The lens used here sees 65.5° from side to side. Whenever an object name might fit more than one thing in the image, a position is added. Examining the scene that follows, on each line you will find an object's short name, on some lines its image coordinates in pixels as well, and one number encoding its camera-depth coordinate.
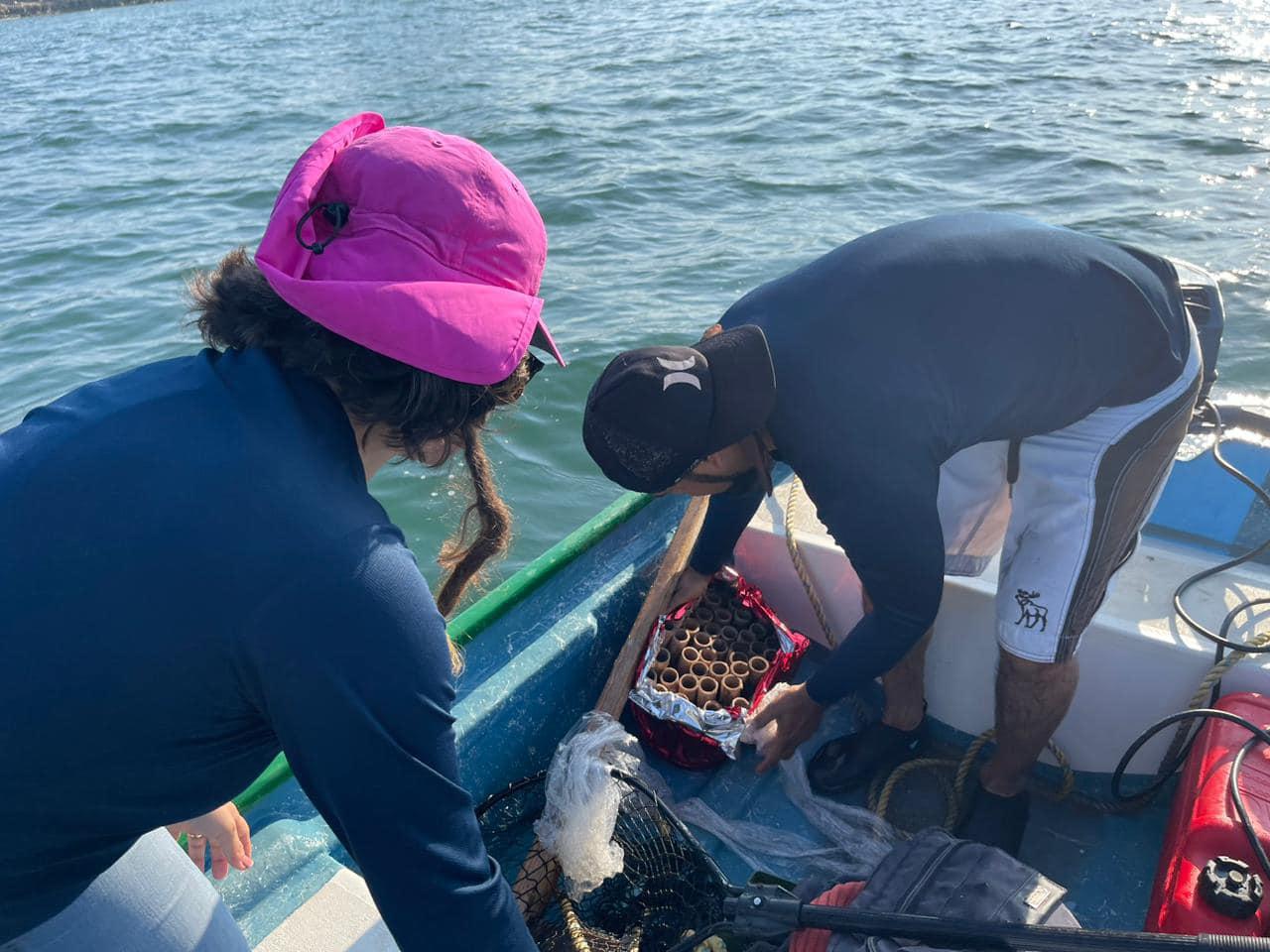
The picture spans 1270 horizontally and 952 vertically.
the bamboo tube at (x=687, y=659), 2.83
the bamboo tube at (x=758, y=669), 2.85
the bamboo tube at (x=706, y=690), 2.78
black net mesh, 2.25
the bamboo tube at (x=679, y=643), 2.85
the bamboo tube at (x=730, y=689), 2.80
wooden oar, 2.36
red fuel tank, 1.88
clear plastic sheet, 2.22
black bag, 1.87
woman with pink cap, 1.02
